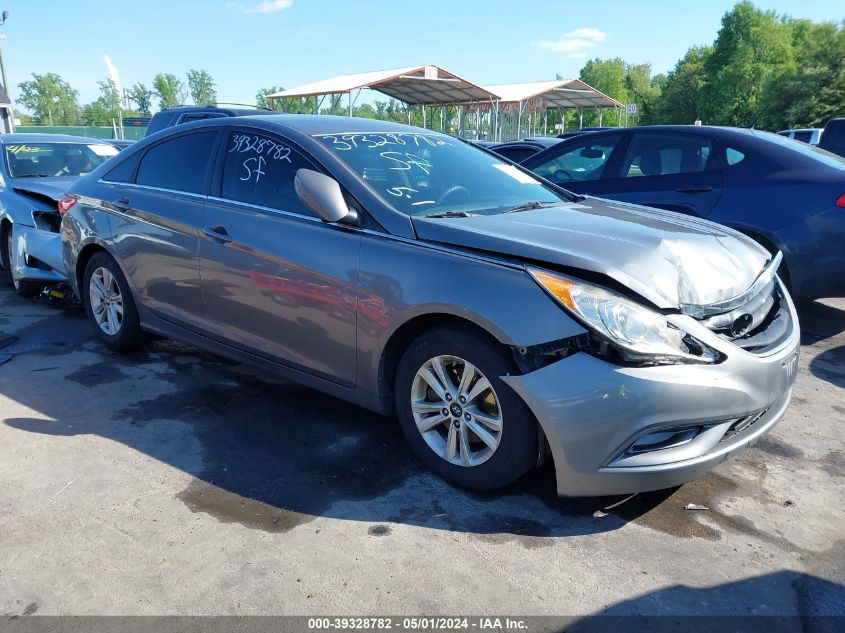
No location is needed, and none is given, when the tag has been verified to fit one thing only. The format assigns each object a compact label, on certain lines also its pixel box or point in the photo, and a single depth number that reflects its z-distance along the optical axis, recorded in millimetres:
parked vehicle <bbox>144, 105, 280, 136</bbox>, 9906
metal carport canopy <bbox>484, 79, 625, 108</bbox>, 31505
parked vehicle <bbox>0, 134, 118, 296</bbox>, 6078
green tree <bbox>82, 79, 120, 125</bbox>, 77831
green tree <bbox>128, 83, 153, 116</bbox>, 94250
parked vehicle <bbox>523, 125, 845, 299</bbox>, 4957
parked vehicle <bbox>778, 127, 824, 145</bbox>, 20164
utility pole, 30328
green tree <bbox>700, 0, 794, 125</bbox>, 53625
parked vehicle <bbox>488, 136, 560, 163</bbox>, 10302
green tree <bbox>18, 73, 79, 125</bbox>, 80688
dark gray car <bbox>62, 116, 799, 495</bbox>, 2533
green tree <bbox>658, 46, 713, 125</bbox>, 61719
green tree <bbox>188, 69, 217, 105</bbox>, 95375
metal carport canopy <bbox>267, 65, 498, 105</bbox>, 26297
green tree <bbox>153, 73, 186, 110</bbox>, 88812
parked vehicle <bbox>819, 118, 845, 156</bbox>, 11156
